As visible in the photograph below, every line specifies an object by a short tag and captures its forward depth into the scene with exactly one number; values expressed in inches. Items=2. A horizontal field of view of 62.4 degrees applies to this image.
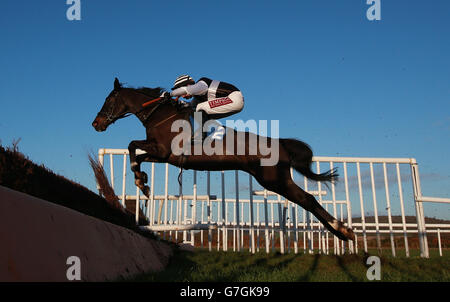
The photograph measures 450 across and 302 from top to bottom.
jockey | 240.2
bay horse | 235.1
